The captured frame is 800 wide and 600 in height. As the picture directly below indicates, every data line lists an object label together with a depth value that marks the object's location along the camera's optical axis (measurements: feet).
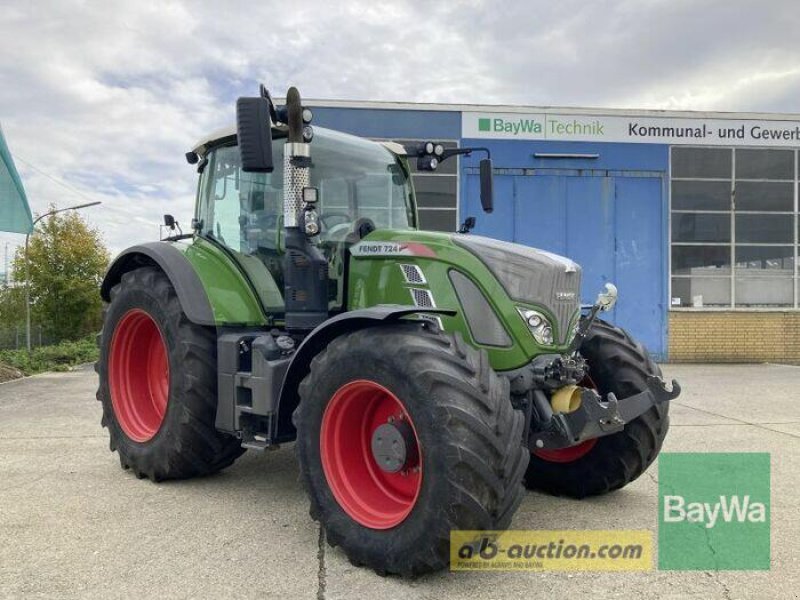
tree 78.89
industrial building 49.55
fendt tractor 10.33
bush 45.37
